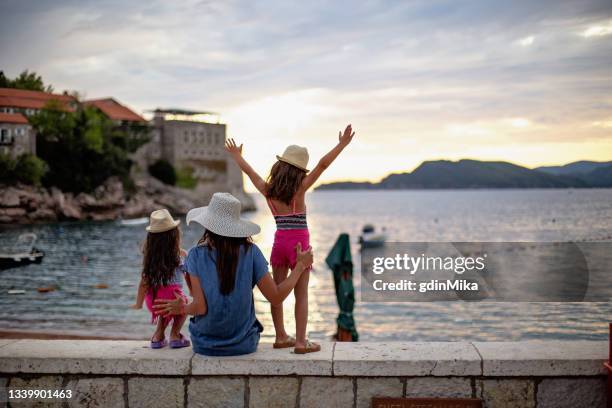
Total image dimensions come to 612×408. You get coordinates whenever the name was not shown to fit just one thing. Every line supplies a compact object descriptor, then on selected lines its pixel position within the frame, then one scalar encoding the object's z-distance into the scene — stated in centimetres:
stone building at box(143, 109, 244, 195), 8850
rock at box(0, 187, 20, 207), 5778
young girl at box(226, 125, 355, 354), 433
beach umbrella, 1237
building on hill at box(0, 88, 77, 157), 4559
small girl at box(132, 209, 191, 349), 452
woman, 405
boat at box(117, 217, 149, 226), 6829
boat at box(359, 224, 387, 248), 5709
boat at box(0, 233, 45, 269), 3180
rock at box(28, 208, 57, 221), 6286
